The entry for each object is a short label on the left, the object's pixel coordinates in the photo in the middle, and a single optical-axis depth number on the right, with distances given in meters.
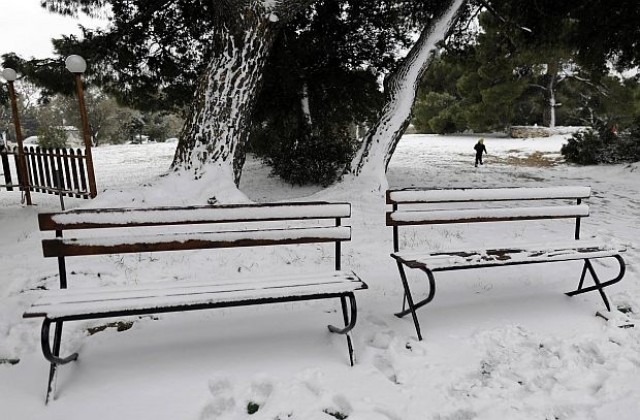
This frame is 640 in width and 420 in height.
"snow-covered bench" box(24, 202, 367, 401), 2.47
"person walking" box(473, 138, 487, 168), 15.80
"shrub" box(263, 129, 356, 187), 10.44
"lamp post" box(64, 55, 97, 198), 6.64
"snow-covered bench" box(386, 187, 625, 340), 3.25
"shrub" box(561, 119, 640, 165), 14.72
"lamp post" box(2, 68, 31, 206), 8.36
